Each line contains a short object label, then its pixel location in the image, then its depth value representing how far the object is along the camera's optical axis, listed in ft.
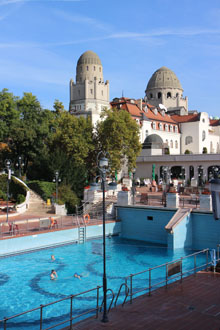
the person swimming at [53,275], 62.54
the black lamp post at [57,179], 118.83
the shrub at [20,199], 119.65
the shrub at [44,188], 126.52
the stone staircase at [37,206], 113.91
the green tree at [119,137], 145.33
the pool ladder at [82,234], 90.84
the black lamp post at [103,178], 36.29
